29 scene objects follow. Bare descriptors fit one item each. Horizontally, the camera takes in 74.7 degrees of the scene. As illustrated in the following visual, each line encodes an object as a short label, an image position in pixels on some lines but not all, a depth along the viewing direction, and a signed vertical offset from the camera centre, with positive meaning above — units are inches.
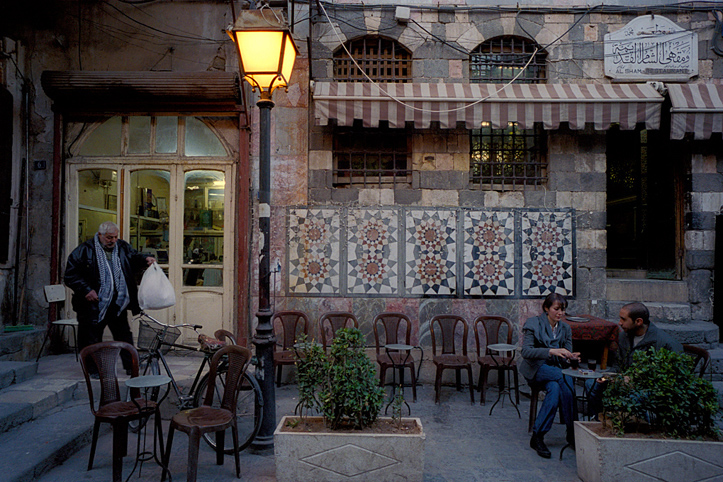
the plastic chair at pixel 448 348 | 232.4 -53.4
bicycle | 167.9 -46.1
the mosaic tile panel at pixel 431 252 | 277.9 -0.5
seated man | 166.9 -31.7
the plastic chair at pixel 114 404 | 142.8 -49.8
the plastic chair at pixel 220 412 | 139.6 -50.9
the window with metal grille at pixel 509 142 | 289.3 +67.2
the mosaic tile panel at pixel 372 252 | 277.3 -0.6
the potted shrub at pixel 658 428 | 132.0 -52.1
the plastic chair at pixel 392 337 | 233.3 -48.1
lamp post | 161.0 +58.4
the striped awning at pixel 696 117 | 257.8 +73.6
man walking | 219.5 -16.5
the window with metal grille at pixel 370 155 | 287.1 +58.5
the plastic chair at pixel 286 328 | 255.1 -43.5
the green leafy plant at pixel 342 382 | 140.0 -40.0
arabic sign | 283.6 +119.9
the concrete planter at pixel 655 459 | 131.2 -58.3
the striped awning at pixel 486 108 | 259.3 +78.8
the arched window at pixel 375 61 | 290.7 +117.2
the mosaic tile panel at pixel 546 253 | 278.4 -0.9
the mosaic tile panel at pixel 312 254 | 277.1 -1.9
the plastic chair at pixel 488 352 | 228.5 -53.2
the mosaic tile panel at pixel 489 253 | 278.5 -1.0
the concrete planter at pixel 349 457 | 134.3 -58.8
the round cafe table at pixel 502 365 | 218.5 -54.9
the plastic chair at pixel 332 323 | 253.8 -40.3
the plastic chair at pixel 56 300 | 254.4 -27.8
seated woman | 171.8 -43.0
